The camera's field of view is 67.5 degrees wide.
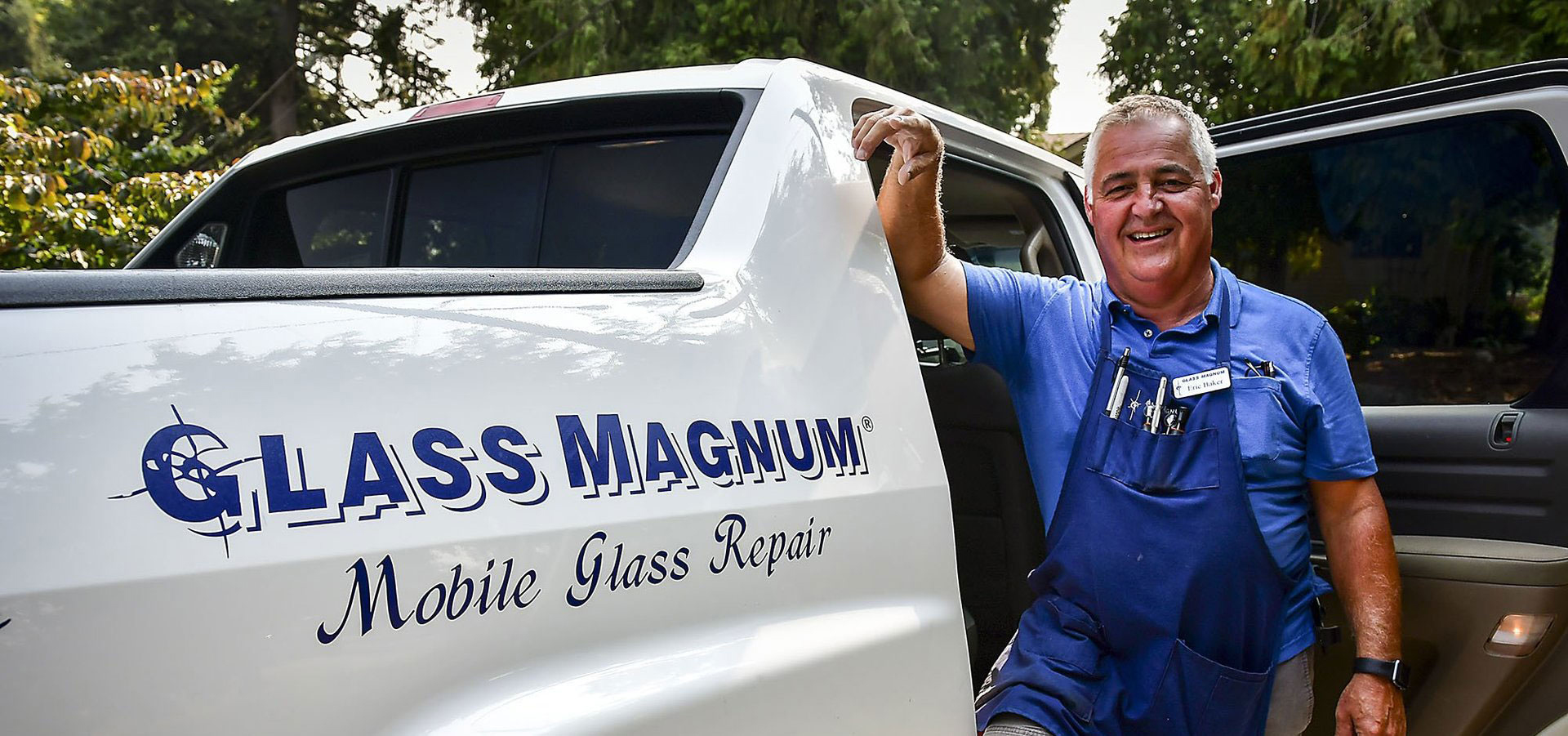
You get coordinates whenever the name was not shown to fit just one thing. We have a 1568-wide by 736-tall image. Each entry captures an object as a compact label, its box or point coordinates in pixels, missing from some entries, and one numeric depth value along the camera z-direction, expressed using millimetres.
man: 2029
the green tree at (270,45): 16109
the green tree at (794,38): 12812
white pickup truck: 1072
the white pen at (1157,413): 2070
